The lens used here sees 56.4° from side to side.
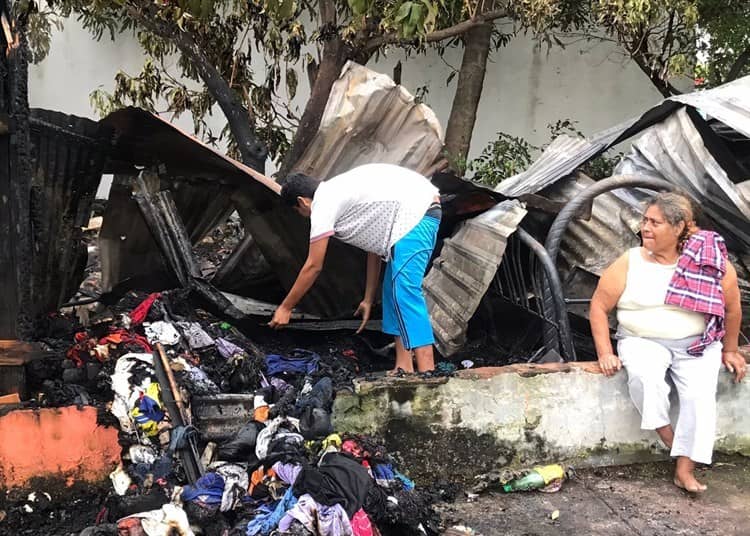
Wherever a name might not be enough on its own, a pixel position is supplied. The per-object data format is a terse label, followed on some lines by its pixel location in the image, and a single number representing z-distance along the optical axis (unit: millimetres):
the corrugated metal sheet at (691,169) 4645
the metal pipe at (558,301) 4055
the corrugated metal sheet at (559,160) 5070
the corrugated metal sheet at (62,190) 3525
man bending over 3760
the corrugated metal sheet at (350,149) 4492
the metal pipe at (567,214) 4129
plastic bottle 3400
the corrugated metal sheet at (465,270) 4168
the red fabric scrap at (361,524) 2602
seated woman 3336
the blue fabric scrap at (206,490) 2762
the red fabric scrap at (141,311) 3752
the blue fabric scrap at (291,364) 3830
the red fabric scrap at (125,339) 3537
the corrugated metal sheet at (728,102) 4621
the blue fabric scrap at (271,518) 2576
